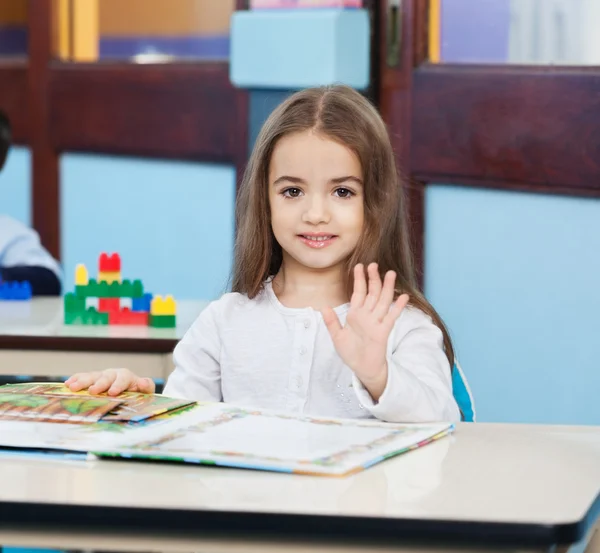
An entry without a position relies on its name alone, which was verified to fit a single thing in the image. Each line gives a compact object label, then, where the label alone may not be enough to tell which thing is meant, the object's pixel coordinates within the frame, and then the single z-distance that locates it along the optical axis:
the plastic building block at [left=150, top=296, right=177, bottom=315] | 3.86
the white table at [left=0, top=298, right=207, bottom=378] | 3.58
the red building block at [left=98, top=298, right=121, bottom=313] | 3.95
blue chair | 2.77
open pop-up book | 1.87
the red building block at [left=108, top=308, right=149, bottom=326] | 3.93
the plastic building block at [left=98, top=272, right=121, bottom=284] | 4.06
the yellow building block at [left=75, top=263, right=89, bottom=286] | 4.00
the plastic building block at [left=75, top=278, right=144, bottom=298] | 3.97
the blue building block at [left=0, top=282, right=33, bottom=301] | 4.46
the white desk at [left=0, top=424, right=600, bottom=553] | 1.59
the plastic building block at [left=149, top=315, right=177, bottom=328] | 3.86
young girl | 2.75
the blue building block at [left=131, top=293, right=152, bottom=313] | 3.95
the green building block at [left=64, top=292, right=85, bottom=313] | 3.92
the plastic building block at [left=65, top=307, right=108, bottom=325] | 3.92
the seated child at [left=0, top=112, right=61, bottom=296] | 4.69
